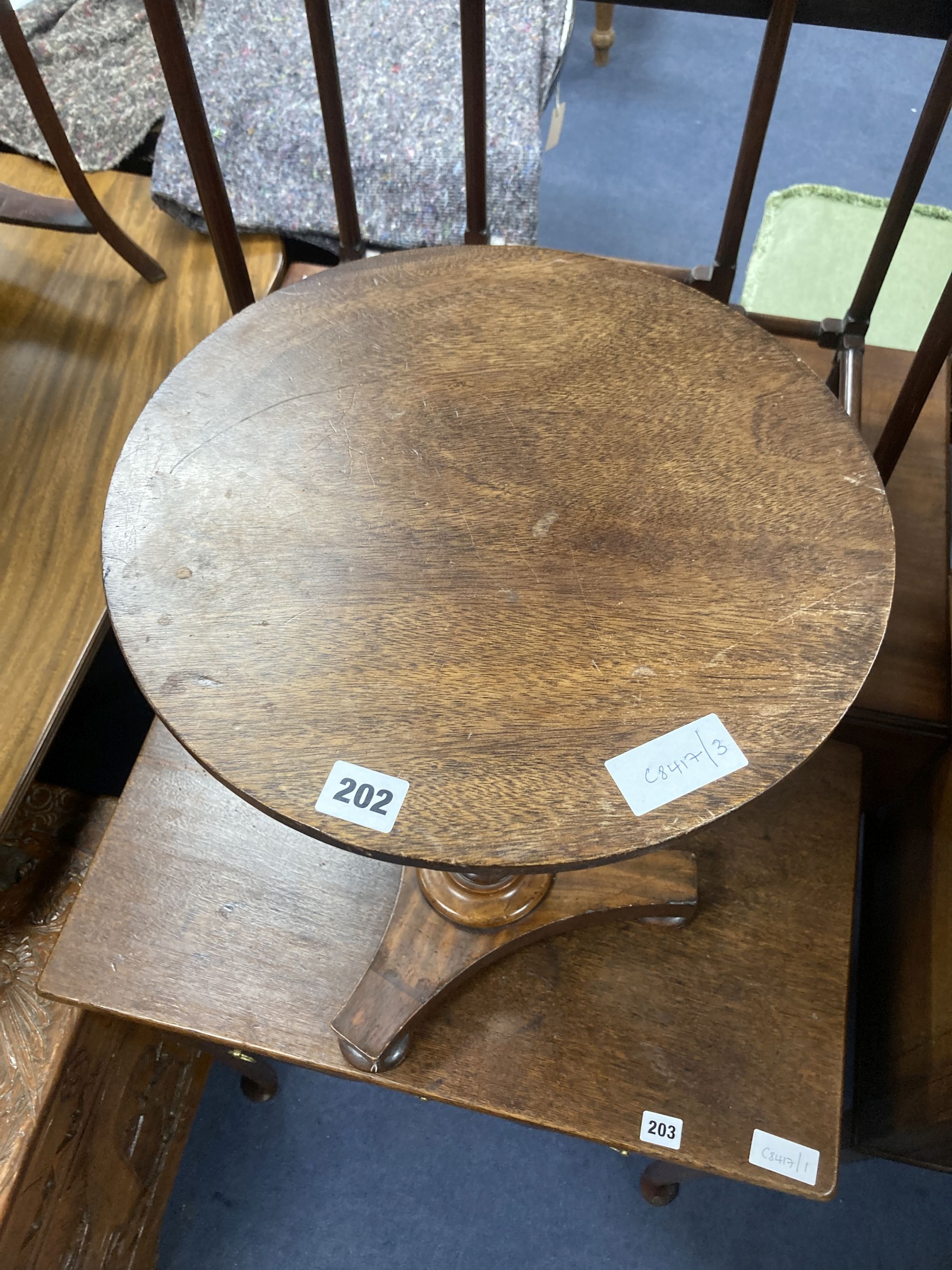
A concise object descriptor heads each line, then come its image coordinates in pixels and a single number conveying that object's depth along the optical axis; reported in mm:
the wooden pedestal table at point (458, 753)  622
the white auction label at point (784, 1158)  880
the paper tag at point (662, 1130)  896
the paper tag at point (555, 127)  2023
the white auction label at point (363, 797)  593
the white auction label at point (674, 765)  596
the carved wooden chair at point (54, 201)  1166
